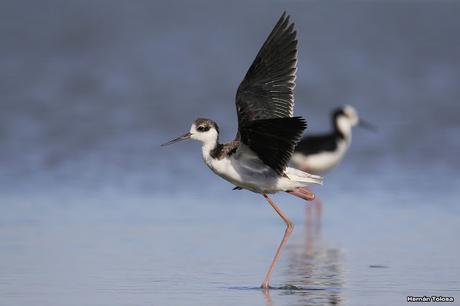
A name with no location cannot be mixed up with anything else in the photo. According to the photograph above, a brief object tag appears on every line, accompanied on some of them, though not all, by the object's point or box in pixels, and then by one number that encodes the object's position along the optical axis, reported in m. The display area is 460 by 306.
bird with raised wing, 13.17
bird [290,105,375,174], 23.85
